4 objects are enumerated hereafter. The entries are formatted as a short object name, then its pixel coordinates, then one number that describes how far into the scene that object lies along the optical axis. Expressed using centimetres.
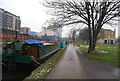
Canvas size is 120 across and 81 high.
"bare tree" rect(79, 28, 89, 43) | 5231
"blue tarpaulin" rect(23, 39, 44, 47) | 1023
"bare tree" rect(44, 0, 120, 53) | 1344
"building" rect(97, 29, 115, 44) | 8635
